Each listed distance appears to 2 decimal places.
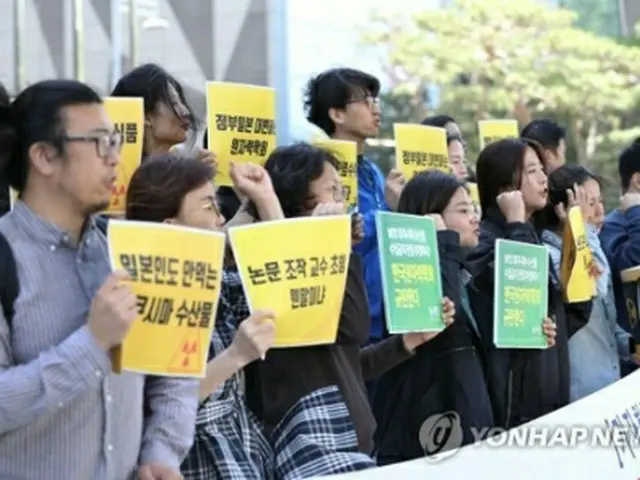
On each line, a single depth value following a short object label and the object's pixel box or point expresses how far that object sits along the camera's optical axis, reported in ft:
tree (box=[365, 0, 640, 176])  105.54
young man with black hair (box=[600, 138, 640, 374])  28.90
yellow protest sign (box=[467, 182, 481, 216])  27.53
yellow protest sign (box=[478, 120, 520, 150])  30.58
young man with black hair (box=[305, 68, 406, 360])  25.86
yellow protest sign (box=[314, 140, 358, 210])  23.40
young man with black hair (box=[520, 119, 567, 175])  31.36
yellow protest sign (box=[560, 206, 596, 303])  24.47
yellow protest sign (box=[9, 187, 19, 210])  16.46
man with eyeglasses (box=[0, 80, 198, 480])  12.81
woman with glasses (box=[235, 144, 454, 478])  16.93
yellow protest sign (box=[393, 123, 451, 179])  26.70
